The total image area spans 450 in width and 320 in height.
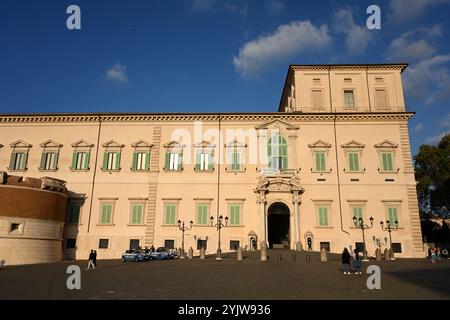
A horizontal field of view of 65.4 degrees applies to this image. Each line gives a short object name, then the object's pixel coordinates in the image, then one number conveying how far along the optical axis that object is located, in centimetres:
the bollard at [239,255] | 2760
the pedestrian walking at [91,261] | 2278
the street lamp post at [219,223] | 3259
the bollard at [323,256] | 2628
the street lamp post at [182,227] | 3375
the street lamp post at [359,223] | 3317
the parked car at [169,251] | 3117
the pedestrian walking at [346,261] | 1831
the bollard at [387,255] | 3000
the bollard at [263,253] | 2741
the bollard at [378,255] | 2936
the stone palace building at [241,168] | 3416
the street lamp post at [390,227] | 3297
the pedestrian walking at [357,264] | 1850
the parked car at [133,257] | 2928
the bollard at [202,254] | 2971
